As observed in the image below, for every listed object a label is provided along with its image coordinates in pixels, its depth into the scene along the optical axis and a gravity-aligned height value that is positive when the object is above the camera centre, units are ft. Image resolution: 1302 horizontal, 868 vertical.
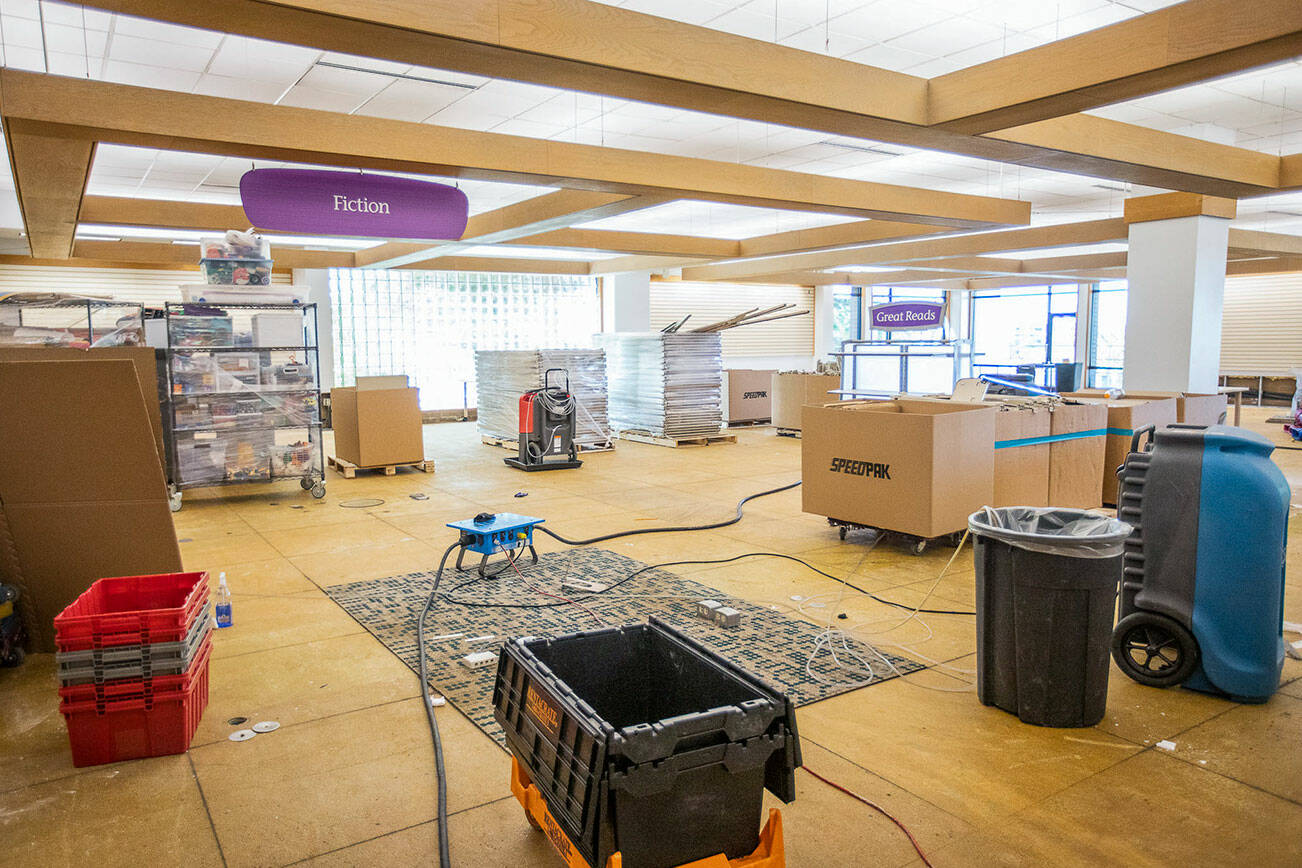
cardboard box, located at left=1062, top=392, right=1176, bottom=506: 22.99 -2.10
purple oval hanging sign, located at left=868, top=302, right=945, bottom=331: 47.88 +1.72
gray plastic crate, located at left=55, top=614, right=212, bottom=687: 9.40 -3.56
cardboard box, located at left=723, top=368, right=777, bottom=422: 49.14 -2.90
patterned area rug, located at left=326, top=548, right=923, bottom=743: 12.03 -4.69
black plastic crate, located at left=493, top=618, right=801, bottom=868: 6.38 -3.31
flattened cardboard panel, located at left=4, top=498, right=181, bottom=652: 13.10 -3.12
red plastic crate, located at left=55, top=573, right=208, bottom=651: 9.43 -3.20
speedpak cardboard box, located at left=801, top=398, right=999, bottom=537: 17.72 -2.62
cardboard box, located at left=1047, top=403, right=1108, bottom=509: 21.38 -2.81
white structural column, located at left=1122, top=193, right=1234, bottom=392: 27.45 +1.80
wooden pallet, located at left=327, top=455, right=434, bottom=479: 30.86 -4.50
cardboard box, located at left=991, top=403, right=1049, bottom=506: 19.93 -2.67
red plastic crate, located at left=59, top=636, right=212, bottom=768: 9.55 -4.30
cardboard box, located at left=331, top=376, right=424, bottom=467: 30.45 -2.77
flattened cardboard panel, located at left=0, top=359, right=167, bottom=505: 13.00 -1.35
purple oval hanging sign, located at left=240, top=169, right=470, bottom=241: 18.37 +3.24
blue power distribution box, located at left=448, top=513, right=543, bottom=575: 16.47 -3.65
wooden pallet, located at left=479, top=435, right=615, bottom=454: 37.93 -4.53
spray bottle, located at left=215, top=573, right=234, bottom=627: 14.38 -4.40
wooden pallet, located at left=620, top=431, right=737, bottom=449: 39.68 -4.46
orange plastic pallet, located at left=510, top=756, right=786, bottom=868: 6.79 -4.11
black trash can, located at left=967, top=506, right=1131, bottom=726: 10.04 -3.27
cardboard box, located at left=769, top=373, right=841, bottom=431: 43.27 -2.47
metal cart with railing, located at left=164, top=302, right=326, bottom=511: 24.73 -1.51
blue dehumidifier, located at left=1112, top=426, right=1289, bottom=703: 10.69 -2.82
